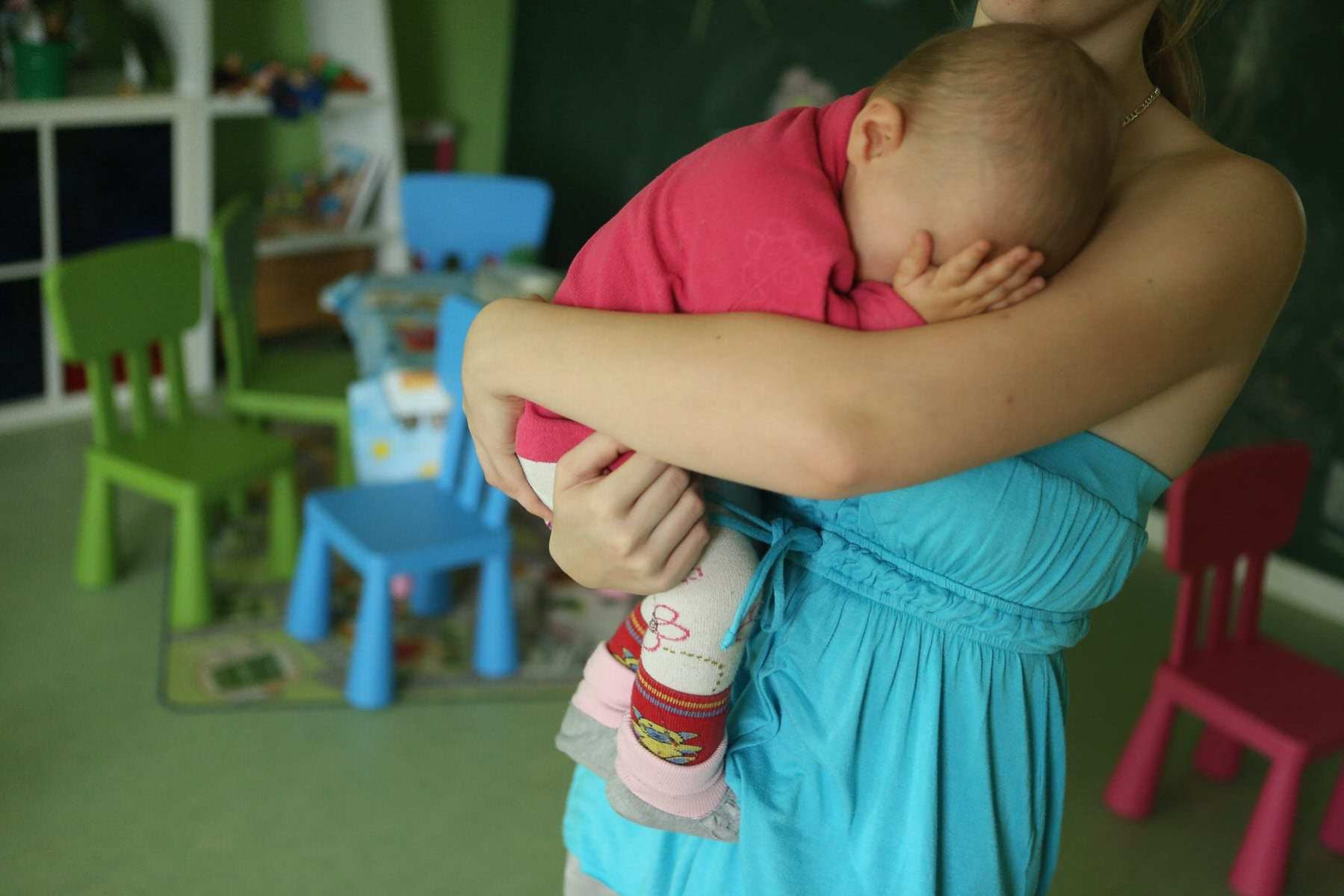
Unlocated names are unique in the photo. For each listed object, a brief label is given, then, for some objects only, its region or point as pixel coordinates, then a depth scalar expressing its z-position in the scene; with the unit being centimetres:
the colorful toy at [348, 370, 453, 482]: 300
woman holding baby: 79
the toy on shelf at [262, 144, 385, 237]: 495
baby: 86
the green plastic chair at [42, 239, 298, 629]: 294
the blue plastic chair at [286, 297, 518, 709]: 269
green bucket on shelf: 385
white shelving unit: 402
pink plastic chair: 232
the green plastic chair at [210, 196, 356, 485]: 338
